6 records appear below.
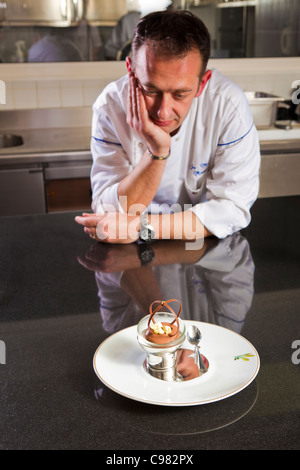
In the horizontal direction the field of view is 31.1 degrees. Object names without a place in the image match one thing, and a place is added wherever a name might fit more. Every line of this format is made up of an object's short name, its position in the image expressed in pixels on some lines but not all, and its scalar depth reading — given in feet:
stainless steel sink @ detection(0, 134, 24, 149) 9.68
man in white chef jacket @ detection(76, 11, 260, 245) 4.37
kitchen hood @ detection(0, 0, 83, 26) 8.87
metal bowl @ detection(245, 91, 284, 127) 10.11
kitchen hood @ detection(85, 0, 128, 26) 9.02
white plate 2.58
